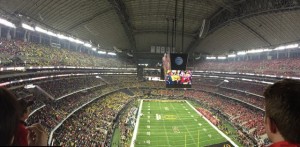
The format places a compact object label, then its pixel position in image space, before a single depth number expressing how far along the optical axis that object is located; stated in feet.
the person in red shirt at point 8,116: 6.14
